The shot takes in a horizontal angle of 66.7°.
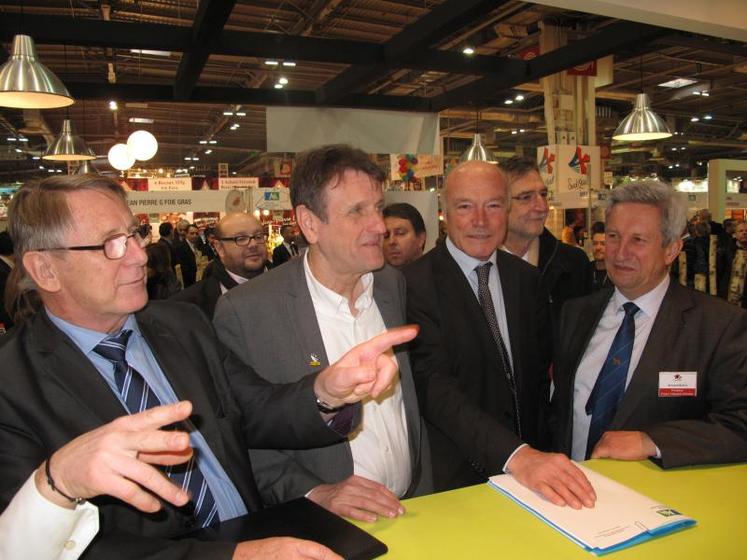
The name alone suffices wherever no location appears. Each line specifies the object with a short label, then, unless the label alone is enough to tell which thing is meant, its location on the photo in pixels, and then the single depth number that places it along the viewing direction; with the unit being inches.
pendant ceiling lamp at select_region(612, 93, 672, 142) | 269.9
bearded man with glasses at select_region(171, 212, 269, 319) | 185.6
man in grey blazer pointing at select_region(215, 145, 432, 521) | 75.9
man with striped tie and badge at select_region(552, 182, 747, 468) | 65.4
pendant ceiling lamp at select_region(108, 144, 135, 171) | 342.6
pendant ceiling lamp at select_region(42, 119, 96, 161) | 276.3
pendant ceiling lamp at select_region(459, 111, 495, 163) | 295.9
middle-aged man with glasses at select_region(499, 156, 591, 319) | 139.9
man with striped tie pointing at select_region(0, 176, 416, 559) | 53.4
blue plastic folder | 46.8
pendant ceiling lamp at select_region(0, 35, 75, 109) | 151.6
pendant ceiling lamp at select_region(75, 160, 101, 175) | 303.9
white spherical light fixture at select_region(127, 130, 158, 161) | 328.8
